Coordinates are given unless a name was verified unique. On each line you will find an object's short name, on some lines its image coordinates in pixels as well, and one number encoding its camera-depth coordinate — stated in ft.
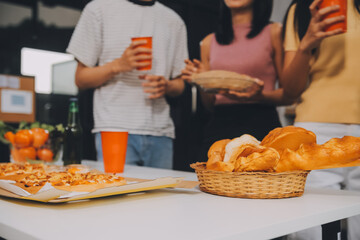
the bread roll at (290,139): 2.27
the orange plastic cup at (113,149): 3.36
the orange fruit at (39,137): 3.84
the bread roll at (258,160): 2.13
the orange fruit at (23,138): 3.78
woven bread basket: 2.19
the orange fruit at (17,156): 3.90
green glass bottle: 3.83
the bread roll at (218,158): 2.25
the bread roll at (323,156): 2.07
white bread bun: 2.32
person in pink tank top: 4.75
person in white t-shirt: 4.97
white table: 1.48
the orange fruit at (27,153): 3.86
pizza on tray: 2.10
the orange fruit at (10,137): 3.84
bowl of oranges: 3.82
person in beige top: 3.71
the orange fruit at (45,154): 3.89
